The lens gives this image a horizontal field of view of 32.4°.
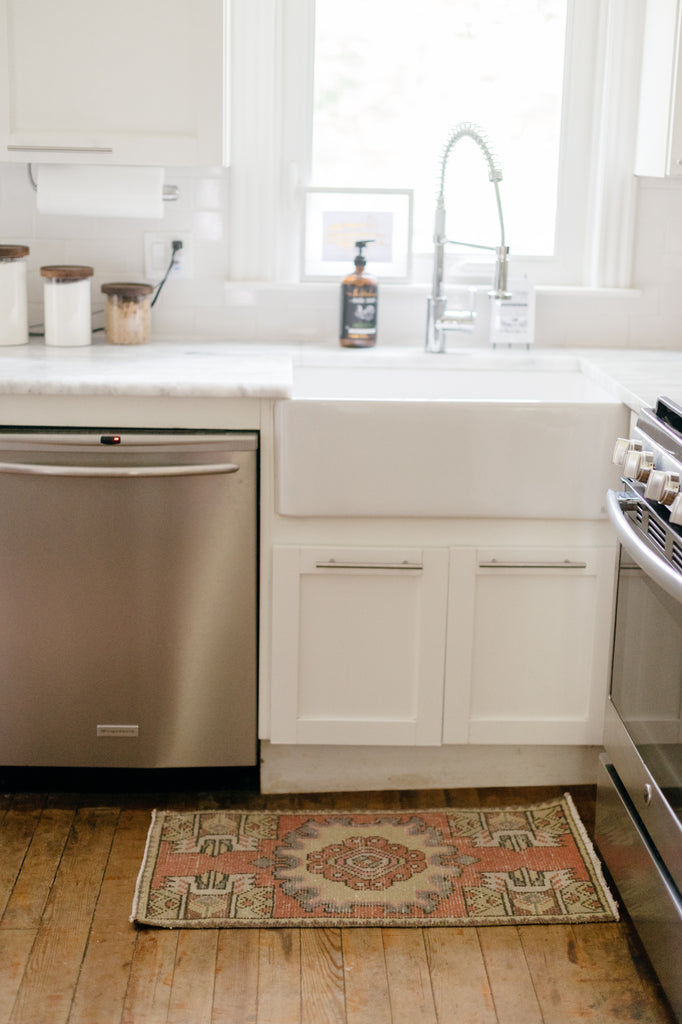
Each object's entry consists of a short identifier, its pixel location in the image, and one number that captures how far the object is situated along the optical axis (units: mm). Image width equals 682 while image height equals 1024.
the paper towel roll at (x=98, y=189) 2803
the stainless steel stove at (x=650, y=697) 1820
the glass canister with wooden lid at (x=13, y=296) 2787
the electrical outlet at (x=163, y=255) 3018
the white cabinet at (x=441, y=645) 2500
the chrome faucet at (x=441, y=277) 2793
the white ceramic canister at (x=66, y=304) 2805
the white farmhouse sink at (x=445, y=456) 2400
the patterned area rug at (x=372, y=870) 2225
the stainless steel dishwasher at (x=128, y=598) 2395
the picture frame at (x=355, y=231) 3033
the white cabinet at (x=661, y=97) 2660
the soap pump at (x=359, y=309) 2918
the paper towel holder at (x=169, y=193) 2971
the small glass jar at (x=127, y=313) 2859
